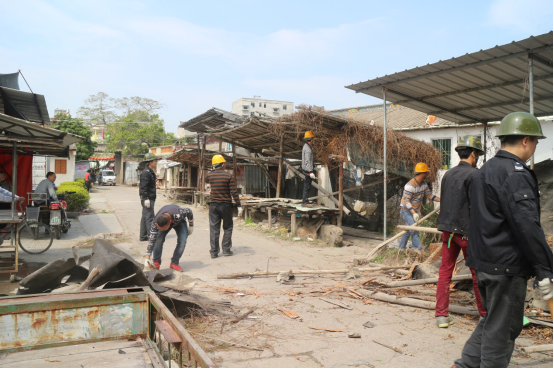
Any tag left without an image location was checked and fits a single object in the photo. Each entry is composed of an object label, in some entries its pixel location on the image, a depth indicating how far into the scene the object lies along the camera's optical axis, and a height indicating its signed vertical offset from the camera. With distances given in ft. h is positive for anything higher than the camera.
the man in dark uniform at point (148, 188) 31.94 +0.06
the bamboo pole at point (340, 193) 36.45 -0.33
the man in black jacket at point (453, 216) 14.28 -0.92
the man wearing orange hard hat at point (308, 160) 34.94 +2.55
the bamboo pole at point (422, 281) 17.96 -4.26
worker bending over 22.12 -2.27
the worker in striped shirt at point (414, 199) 26.87 -0.60
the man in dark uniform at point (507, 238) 8.90 -1.06
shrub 53.21 -1.39
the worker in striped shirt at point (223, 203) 28.43 -0.97
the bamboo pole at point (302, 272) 22.12 -4.55
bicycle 29.14 -3.38
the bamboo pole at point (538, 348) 12.24 -4.75
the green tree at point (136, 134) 152.46 +21.09
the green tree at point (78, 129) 115.24 +17.02
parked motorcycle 34.04 -2.56
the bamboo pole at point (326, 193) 37.63 -0.30
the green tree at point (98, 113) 168.76 +31.37
